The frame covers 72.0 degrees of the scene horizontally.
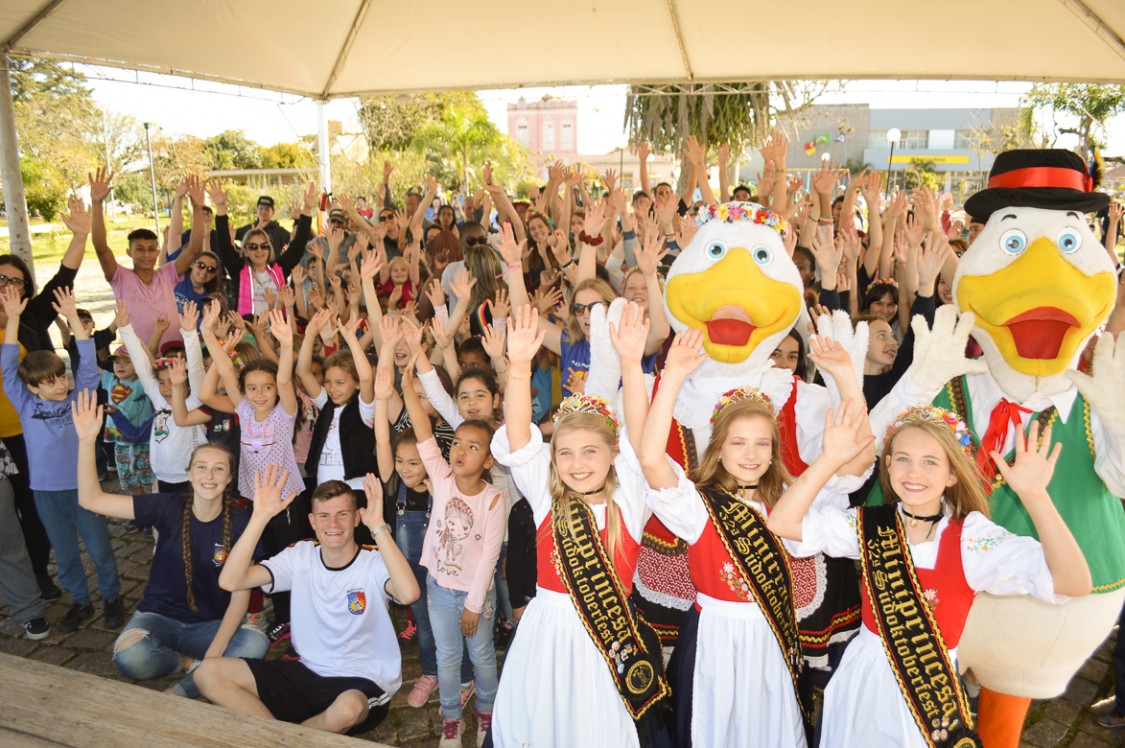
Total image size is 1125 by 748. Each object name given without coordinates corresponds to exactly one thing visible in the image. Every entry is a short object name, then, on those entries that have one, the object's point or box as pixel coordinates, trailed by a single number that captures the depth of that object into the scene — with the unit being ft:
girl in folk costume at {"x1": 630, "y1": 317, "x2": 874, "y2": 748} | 7.93
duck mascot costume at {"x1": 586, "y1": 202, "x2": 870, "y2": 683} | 9.26
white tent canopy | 17.51
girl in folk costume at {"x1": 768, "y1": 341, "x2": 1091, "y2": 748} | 7.38
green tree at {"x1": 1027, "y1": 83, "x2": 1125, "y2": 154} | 66.59
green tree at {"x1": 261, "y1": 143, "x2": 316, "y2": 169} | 124.77
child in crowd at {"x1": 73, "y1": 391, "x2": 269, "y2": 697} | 11.35
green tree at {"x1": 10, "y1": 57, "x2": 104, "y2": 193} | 75.92
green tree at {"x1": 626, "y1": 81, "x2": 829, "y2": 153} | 43.01
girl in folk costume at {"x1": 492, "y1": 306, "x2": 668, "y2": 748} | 8.05
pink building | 215.10
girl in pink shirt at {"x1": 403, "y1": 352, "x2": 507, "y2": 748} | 10.49
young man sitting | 10.27
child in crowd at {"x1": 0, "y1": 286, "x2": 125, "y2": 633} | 13.06
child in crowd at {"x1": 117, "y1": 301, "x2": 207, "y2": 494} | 14.11
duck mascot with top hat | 8.23
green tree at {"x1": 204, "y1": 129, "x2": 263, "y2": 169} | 132.67
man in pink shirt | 16.65
